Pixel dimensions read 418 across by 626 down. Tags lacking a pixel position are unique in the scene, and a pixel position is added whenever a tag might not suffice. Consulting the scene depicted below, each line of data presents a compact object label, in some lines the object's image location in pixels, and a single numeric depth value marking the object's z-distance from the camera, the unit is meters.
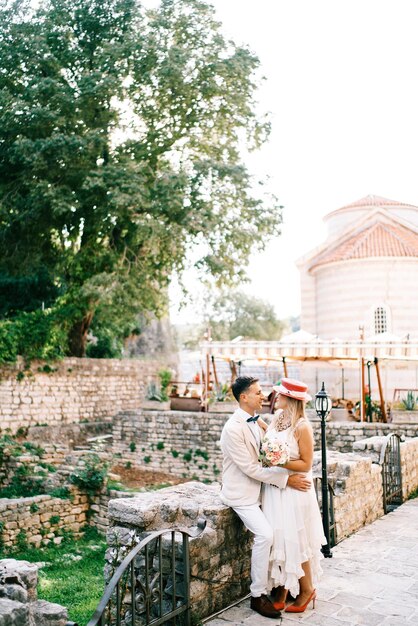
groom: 4.68
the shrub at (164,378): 26.12
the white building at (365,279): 26.03
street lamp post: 7.05
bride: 4.70
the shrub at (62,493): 14.12
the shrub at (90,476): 14.39
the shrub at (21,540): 12.48
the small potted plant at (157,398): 23.41
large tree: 19.86
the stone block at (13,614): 3.04
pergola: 17.92
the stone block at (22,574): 3.72
